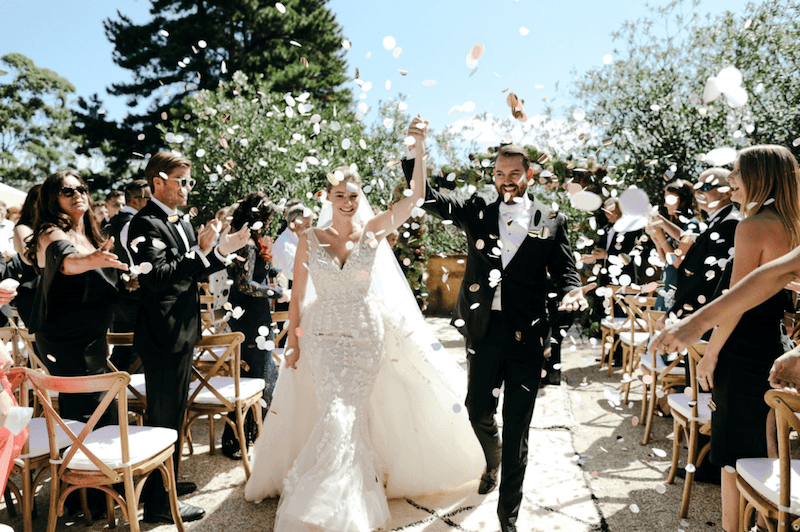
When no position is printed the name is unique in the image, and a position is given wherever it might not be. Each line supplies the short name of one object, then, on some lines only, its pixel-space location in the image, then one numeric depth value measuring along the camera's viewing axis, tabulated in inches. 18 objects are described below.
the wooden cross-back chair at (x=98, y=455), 96.3
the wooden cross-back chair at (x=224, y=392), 134.3
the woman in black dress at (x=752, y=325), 90.7
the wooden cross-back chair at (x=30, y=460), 105.0
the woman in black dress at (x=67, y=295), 113.8
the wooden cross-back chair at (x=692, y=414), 118.0
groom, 111.2
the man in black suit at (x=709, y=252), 131.0
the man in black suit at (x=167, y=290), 116.9
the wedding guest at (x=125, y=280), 140.1
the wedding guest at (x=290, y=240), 208.1
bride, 117.6
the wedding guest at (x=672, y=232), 160.7
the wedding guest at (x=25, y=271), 164.9
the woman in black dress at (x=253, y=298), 161.0
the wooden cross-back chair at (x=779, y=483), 76.4
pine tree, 629.3
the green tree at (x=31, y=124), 980.6
